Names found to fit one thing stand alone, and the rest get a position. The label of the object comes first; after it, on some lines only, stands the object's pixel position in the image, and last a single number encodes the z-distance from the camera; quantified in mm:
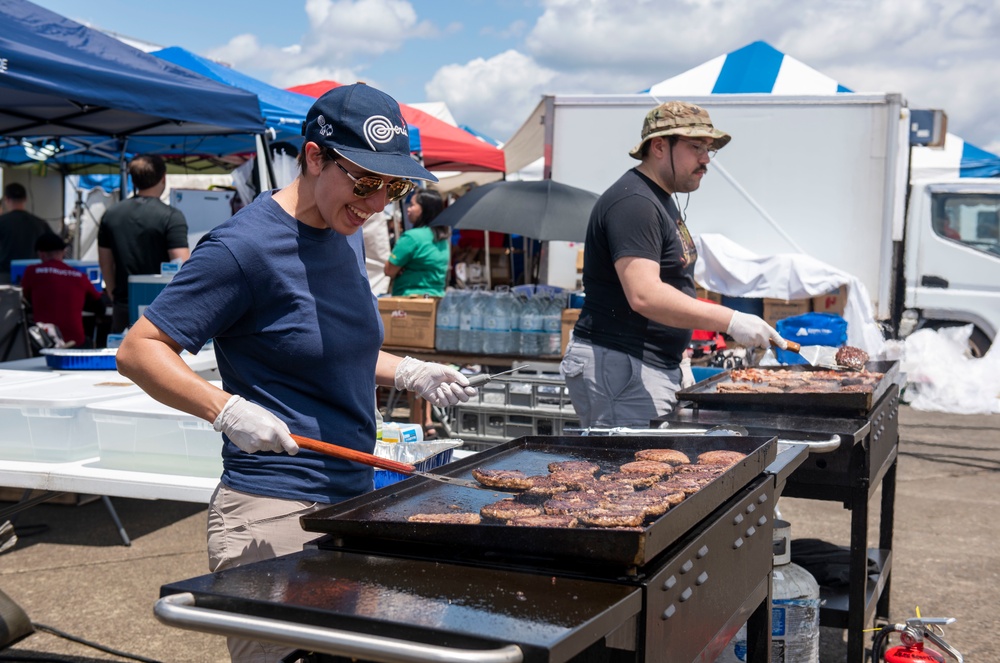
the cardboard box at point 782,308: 8875
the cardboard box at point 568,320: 6738
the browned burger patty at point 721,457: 2389
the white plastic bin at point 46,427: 3457
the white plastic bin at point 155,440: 3391
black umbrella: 7473
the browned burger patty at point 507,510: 1898
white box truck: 8609
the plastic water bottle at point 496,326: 6891
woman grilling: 1947
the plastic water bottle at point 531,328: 6848
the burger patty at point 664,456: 2473
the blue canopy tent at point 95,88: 5109
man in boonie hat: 3424
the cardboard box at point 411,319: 7129
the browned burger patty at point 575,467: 2363
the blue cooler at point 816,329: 7324
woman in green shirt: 7730
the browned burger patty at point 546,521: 1795
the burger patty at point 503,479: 2186
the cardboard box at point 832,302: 8539
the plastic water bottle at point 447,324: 7059
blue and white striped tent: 11258
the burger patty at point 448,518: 1768
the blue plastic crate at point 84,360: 4633
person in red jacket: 6945
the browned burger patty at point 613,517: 1813
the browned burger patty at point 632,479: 2246
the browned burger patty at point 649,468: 2328
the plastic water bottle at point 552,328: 6812
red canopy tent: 12188
